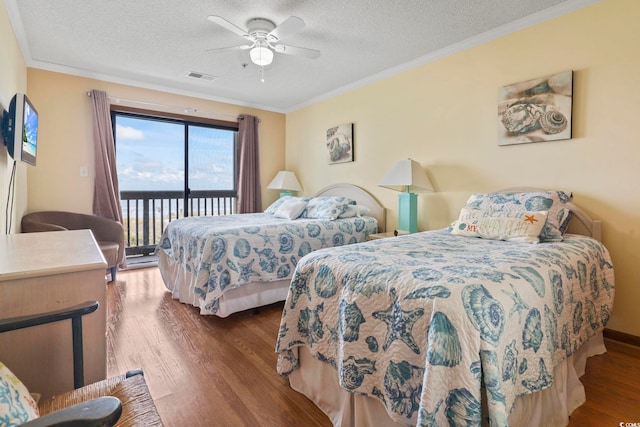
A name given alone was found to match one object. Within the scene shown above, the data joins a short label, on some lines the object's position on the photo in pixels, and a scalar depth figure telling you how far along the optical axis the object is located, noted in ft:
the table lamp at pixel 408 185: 10.22
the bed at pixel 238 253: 8.54
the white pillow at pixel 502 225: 6.72
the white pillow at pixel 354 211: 12.02
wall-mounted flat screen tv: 6.93
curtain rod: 13.12
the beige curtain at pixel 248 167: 16.33
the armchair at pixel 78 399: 1.90
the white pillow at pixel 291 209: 12.04
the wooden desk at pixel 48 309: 3.52
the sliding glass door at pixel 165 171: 14.66
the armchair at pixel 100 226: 11.17
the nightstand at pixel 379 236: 10.68
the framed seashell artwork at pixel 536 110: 7.95
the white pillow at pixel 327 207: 11.66
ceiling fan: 8.47
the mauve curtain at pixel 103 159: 12.55
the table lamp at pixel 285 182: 15.89
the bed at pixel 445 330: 3.38
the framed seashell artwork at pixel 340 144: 13.76
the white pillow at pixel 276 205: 13.27
